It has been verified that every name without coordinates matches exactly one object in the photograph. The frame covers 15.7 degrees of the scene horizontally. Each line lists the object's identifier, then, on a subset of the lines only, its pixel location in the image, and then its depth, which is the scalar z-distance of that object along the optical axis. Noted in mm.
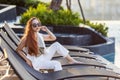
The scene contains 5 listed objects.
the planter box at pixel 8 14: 14094
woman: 6543
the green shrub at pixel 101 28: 11992
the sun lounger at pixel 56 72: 5814
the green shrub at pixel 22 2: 19250
